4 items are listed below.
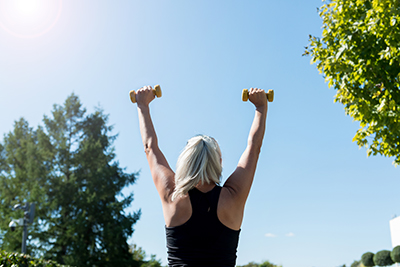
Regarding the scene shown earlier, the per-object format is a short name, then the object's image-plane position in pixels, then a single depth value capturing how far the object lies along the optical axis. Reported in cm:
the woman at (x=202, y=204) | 156
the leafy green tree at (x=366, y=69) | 680
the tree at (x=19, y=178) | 2047
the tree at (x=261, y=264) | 2185
